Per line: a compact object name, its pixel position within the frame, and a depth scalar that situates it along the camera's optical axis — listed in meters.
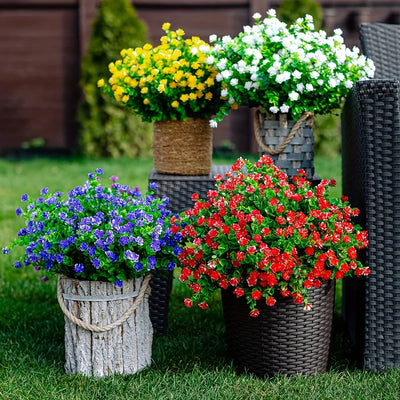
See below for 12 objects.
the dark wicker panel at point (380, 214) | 4.19
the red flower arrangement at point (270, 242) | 4.07
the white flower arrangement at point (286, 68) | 4.64
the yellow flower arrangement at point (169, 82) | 5.07
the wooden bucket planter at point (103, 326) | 4.39
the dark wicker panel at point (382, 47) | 5.40
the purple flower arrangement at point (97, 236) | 4.22
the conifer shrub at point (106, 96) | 14.58
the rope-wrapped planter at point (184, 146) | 5.27
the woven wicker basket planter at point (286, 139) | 4.86
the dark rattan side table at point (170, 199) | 5.21
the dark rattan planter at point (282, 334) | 4.27
